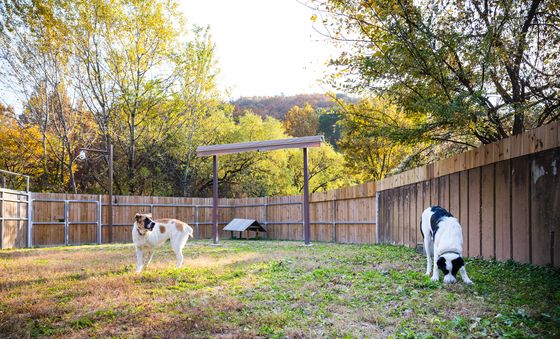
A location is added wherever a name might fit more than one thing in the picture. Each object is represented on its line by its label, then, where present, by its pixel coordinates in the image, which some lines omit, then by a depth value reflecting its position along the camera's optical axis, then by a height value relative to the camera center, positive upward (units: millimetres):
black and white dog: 6570 -725
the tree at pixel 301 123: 47719 +7508
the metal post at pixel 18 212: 17938 -660
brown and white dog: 8930 -763
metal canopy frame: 16406 +1777
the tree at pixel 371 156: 26672 +2347
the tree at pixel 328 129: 47438 +6838
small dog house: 22297 -1456
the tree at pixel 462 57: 7830 +2444
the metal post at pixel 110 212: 20883 -761
